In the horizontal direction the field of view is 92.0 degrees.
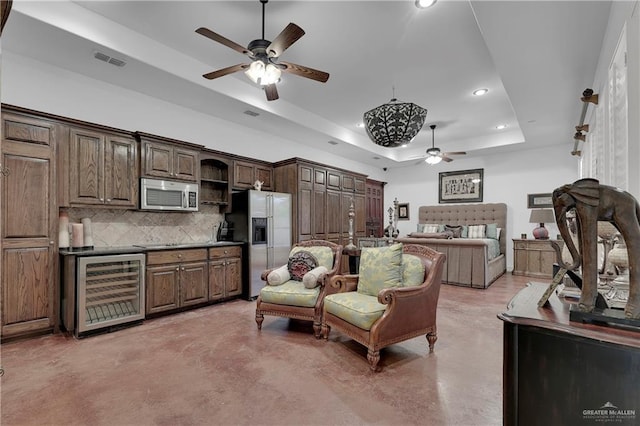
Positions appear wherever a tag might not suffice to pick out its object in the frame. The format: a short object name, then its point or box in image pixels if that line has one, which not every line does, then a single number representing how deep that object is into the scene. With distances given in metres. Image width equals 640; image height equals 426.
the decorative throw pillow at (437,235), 6.11
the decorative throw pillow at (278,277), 3.56
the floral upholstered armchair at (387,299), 2.56
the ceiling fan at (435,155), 6.21
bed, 5.44
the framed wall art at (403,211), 8.81
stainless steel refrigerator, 4.72
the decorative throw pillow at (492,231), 6.83
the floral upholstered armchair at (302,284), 3.25
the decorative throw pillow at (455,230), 7.25
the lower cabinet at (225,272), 4.38
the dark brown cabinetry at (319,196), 5.36
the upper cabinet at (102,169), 3.42
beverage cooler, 3.19
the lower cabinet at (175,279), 3.78
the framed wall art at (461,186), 7.68
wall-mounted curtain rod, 3.04
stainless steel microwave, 3.93
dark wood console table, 1.05
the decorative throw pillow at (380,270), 2.94
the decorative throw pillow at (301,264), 3.65
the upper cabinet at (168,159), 3.93
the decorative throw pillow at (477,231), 6.94
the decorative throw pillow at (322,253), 3.71
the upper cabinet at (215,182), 4.86
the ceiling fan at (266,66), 2.71
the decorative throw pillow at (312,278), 3.32
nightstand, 6.29
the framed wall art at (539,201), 6.78
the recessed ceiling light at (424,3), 2.77
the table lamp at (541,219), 6.23
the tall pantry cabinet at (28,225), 2.99
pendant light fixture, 3.78
